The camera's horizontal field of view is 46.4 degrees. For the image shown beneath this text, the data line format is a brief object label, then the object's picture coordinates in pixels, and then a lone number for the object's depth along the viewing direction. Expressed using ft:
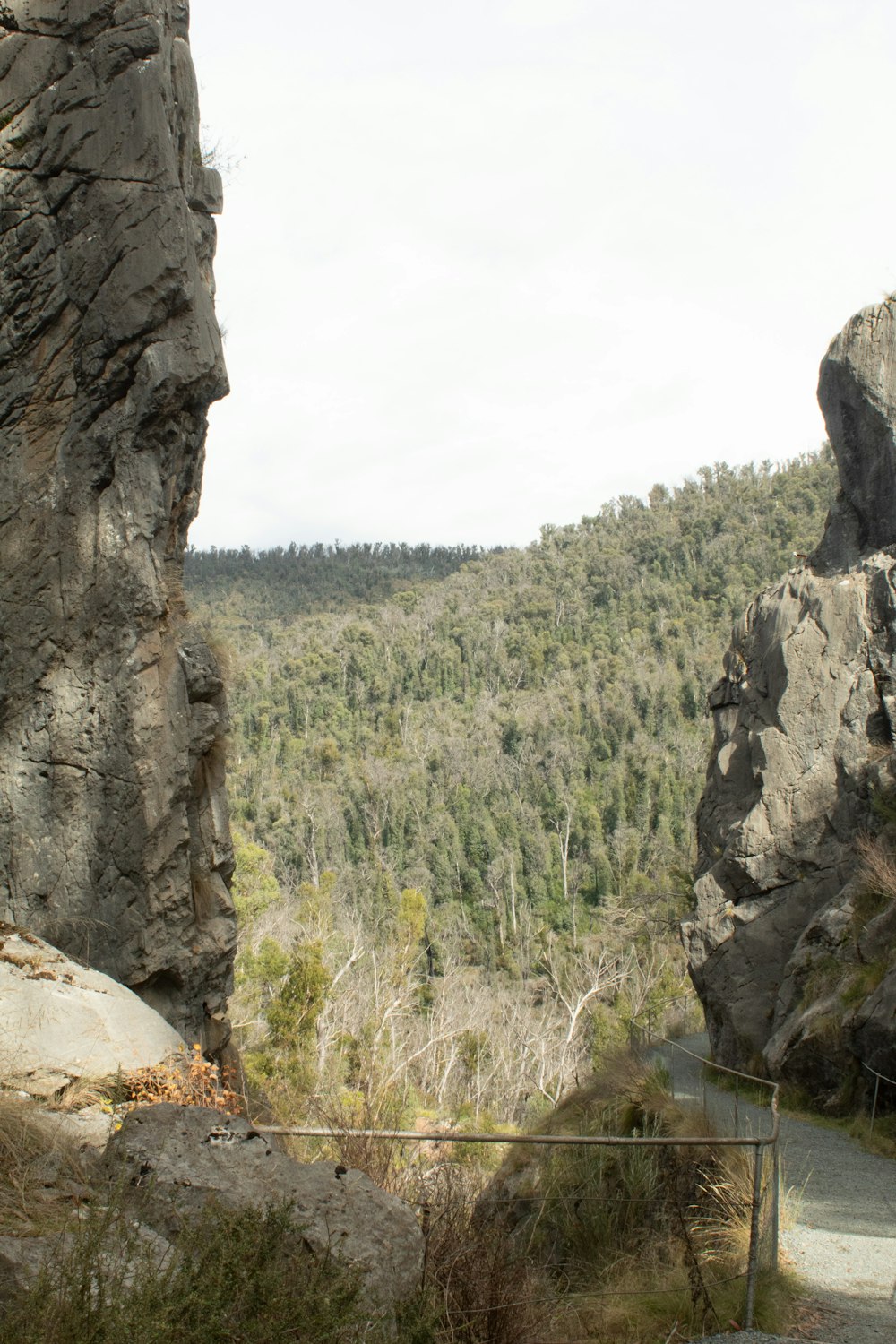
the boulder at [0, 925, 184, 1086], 20.08
